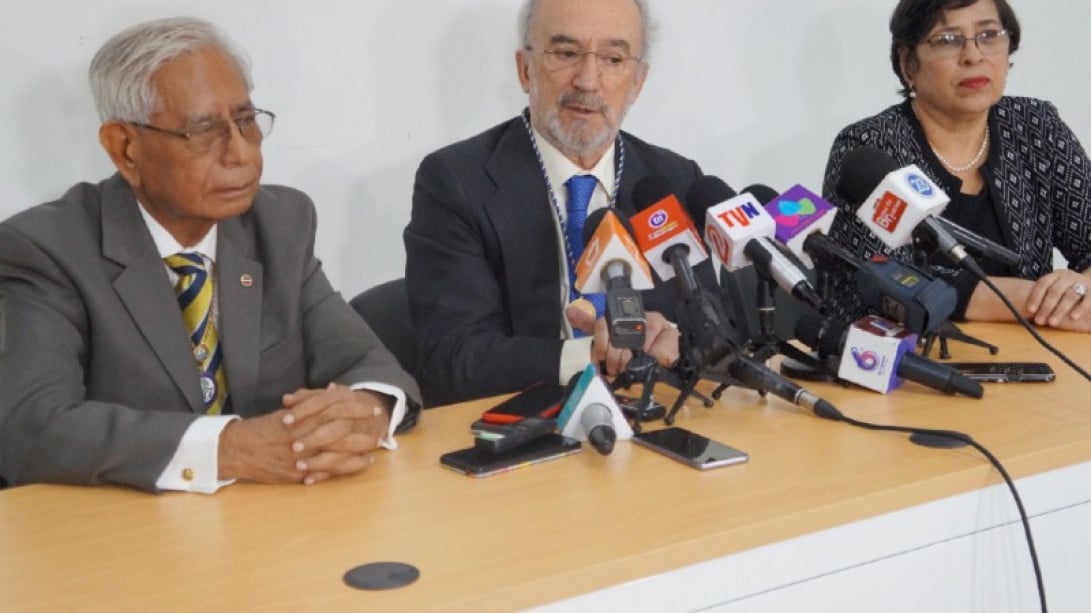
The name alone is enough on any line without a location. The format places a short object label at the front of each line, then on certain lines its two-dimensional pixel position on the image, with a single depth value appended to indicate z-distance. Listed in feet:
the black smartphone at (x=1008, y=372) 7.94
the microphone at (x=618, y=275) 7.25
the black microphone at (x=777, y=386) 7.54
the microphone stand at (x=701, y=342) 7.49
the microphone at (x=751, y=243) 7.37
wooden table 6.46
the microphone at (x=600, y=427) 7.21
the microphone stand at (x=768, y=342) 7.69
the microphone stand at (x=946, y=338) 8.21
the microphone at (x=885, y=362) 7.78
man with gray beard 8.69
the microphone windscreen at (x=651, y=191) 7.80
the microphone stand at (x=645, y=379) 7.49
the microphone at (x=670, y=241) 7.50
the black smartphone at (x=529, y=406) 7.53
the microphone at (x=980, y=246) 7.76
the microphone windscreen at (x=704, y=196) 7.70
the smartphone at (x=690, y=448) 7.18
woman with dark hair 9.77
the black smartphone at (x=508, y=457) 7.17
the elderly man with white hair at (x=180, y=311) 7.21
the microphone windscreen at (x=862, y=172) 7.87
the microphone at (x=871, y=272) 7.65
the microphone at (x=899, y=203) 7.69
